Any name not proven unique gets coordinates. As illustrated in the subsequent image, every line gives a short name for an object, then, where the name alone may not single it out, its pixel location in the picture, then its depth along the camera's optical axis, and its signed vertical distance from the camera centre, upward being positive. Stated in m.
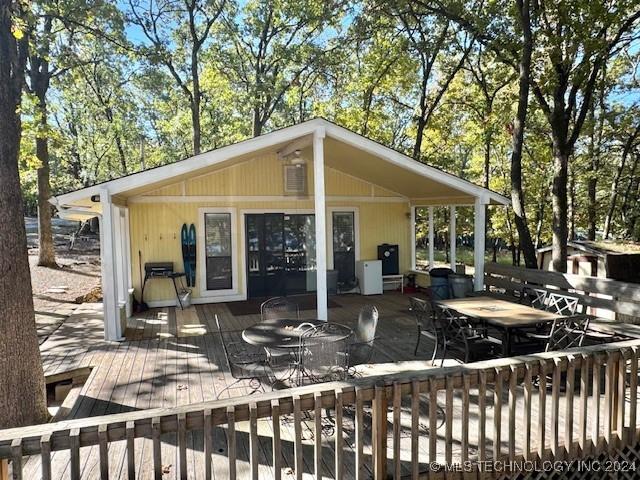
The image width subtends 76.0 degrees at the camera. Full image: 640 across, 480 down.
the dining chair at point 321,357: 3.51 -1.11
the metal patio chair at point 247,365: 3.82 -1.47
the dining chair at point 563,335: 4.23 -1.18
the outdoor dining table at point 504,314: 4.38 -1.01
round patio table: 3.70 -1.02
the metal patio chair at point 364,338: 4.04 -1.13
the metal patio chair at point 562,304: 5.32 -1.08
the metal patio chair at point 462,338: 4.52 -1.27
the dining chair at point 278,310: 5.04 -0.99
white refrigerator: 9.76 -1.13
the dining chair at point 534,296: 6.06 -1.10
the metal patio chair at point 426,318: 4.79 -1.10
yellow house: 7.63 +0.36
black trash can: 8.25 -1.16
